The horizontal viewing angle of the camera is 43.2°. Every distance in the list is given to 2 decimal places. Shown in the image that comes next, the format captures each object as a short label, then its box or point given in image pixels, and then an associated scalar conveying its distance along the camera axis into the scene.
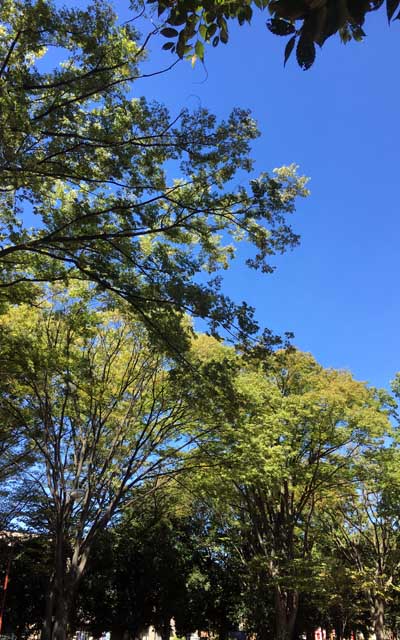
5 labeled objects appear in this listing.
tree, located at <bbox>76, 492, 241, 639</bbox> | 23.59
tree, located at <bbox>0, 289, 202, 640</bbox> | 11.91
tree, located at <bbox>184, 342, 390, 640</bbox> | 14.47
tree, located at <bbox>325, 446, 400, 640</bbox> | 17.08
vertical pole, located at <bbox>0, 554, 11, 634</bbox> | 21.29
